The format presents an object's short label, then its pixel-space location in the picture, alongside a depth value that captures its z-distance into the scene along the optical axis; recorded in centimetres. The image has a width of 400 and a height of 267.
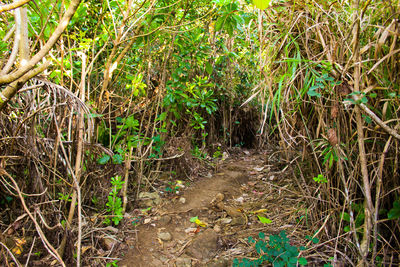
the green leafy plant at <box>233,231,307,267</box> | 148
